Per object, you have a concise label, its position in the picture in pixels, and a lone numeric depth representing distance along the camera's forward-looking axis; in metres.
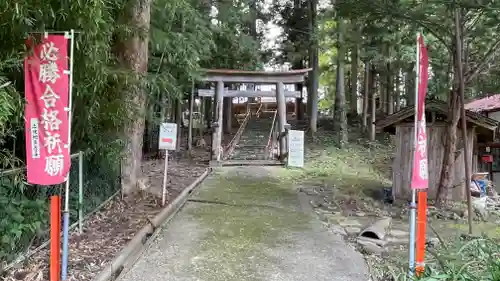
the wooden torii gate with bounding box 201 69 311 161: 12.45
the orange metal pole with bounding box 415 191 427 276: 3.41
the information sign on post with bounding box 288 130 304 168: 12.14
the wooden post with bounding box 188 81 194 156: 14.07
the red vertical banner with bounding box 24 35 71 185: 3.17
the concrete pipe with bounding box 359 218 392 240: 5.22
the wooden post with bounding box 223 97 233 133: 19.08
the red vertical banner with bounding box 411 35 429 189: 3.67
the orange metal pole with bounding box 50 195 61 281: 3.17
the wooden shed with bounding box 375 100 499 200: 8.16
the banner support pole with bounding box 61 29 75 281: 3.31
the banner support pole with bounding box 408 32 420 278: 3.49
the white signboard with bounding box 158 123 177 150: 6.61
